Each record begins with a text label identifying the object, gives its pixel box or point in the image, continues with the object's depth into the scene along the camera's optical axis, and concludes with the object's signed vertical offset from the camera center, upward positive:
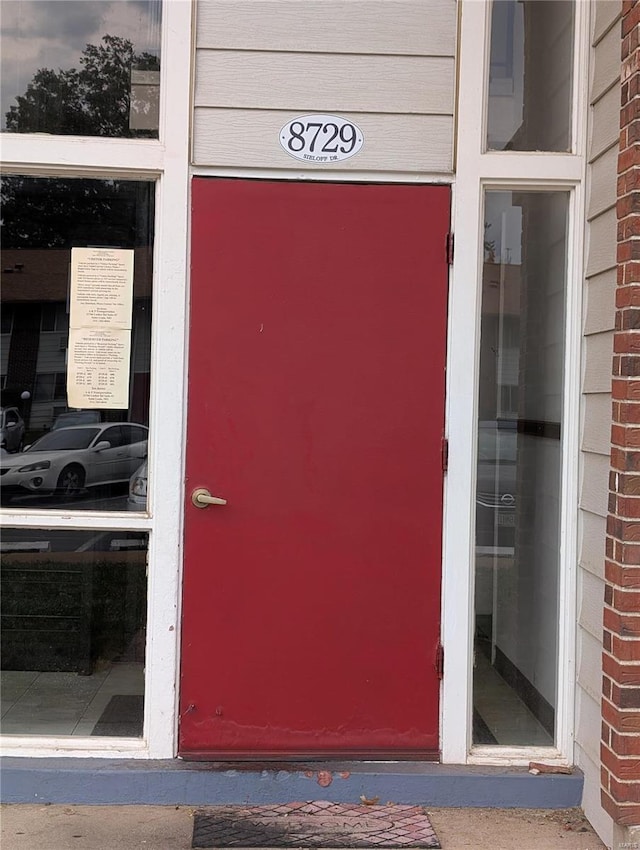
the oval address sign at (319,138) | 3.43 +1.06
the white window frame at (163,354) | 3.42 +0.19
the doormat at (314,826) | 3.06 -1.54
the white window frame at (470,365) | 3.44 +0.18
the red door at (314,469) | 3.43 -0.25
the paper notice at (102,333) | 3.51 +0.27
